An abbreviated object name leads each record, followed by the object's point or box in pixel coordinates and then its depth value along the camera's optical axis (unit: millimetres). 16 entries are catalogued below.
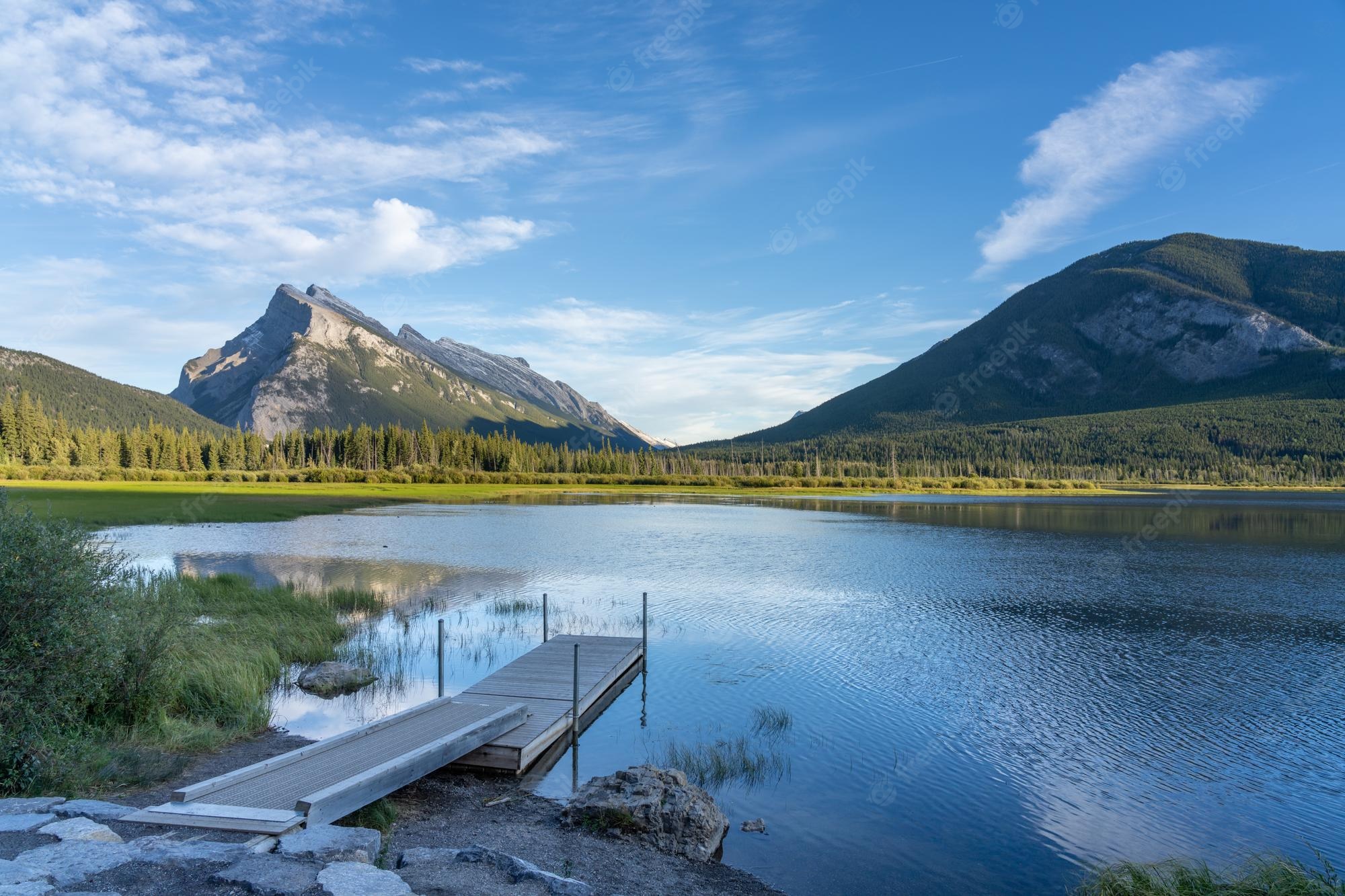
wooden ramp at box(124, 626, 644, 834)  9719
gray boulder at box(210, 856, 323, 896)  7043
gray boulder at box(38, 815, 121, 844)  7965
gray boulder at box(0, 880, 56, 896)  6391
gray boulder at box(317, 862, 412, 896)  7215
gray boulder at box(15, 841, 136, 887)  7012
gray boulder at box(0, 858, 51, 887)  6652
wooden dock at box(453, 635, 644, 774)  14242
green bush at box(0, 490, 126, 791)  10398
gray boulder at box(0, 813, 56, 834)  7969
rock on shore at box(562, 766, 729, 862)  11398
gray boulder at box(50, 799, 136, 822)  8761
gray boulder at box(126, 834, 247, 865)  7688
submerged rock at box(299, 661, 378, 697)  18891
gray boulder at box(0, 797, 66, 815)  8649
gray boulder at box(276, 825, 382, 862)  8211
